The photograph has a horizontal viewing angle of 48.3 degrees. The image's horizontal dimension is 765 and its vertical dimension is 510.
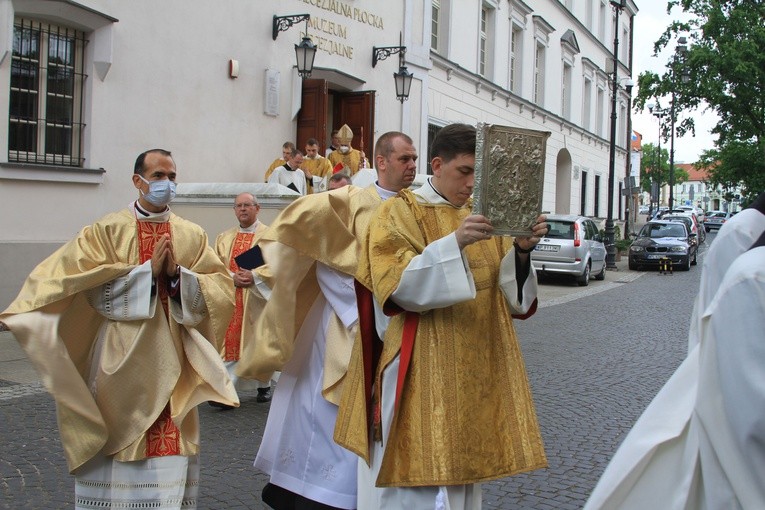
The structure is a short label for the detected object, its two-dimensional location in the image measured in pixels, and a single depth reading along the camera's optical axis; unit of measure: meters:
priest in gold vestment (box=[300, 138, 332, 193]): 14.26
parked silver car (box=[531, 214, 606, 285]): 19.77
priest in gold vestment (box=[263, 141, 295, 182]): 13.86
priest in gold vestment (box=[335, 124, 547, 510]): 3.05
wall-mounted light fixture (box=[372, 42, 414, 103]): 17.94
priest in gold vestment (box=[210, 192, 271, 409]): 7.57
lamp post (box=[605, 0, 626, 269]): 25.98
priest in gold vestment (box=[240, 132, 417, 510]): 4.30
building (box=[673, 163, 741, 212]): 112.88
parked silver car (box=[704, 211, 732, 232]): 66.12
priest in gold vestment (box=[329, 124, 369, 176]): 14.71
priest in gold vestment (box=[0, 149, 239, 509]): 4.06
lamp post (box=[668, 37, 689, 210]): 33.94
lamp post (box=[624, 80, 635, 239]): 31.80
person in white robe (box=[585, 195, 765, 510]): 1.72
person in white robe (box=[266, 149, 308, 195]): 13.79
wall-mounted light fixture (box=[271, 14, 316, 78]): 14.18
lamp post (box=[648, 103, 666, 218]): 39.55
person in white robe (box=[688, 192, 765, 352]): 4.00
